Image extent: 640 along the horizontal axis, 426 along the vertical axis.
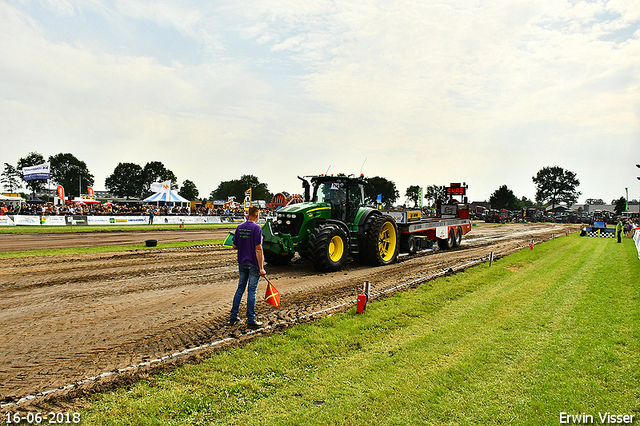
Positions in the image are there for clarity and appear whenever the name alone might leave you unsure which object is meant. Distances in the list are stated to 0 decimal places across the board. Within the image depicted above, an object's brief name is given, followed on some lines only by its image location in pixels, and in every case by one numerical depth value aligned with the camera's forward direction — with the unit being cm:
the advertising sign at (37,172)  4178
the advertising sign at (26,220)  2975
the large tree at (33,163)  8944
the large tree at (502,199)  9400
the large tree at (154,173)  11681
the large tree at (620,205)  8572
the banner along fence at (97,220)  2989
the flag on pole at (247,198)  2816
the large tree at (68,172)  10181
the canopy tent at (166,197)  4434
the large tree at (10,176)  9625
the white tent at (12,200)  5081
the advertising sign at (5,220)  2947
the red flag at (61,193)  3689
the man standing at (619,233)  2128
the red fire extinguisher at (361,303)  623
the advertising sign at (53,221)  3020
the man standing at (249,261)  563
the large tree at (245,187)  11907
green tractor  993
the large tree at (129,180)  11938
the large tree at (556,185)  10800
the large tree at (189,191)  11358
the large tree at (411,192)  8826
